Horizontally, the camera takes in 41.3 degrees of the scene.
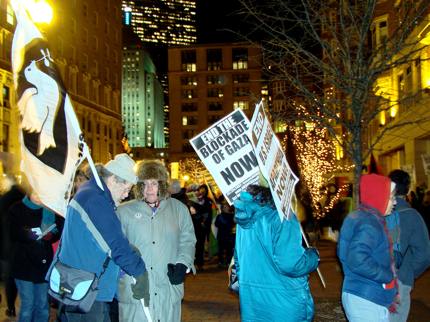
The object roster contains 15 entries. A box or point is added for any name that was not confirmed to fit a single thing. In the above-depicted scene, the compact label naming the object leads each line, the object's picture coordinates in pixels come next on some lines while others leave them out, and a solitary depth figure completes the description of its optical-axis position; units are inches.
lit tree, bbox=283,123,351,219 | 910.4
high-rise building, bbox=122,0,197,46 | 6705.7
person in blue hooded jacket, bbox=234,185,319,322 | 163.8
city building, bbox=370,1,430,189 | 922.1
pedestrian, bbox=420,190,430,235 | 573.0
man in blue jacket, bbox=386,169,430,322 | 212.1
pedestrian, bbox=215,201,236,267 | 579.5
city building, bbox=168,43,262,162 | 5009.8
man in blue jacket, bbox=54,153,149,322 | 171.6
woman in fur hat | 194.5
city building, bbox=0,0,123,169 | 2783.0
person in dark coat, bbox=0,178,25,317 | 269.7
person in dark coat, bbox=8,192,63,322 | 259.3
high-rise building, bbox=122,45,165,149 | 7386.8
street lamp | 383.6
